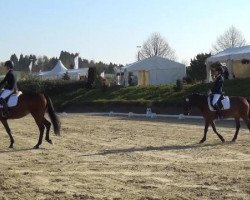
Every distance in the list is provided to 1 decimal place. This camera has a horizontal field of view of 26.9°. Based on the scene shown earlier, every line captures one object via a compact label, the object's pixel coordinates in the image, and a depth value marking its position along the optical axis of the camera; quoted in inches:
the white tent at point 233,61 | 1652.3
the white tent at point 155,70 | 2192.4
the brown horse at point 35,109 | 608.1
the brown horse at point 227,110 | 653.9
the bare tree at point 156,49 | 3791.8
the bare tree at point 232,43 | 3157.0
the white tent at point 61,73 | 2742.9
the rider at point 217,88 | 641.0
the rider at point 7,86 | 607.8
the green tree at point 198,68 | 2190.9
